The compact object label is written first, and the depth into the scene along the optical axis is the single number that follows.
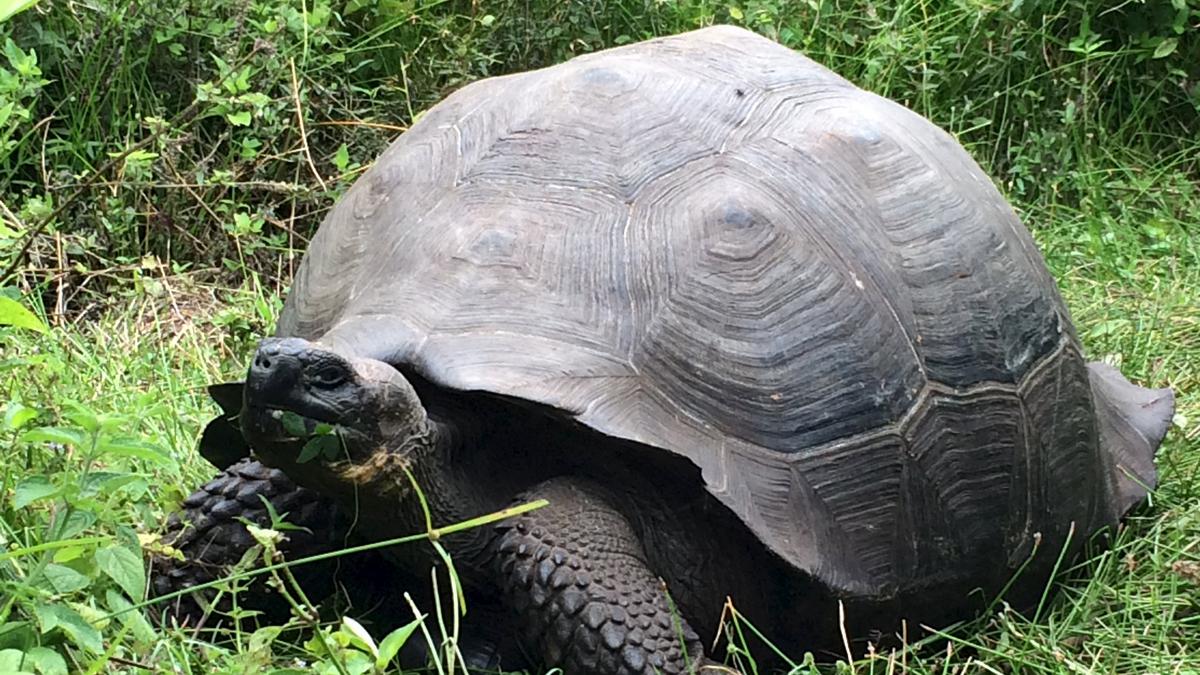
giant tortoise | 2.40
